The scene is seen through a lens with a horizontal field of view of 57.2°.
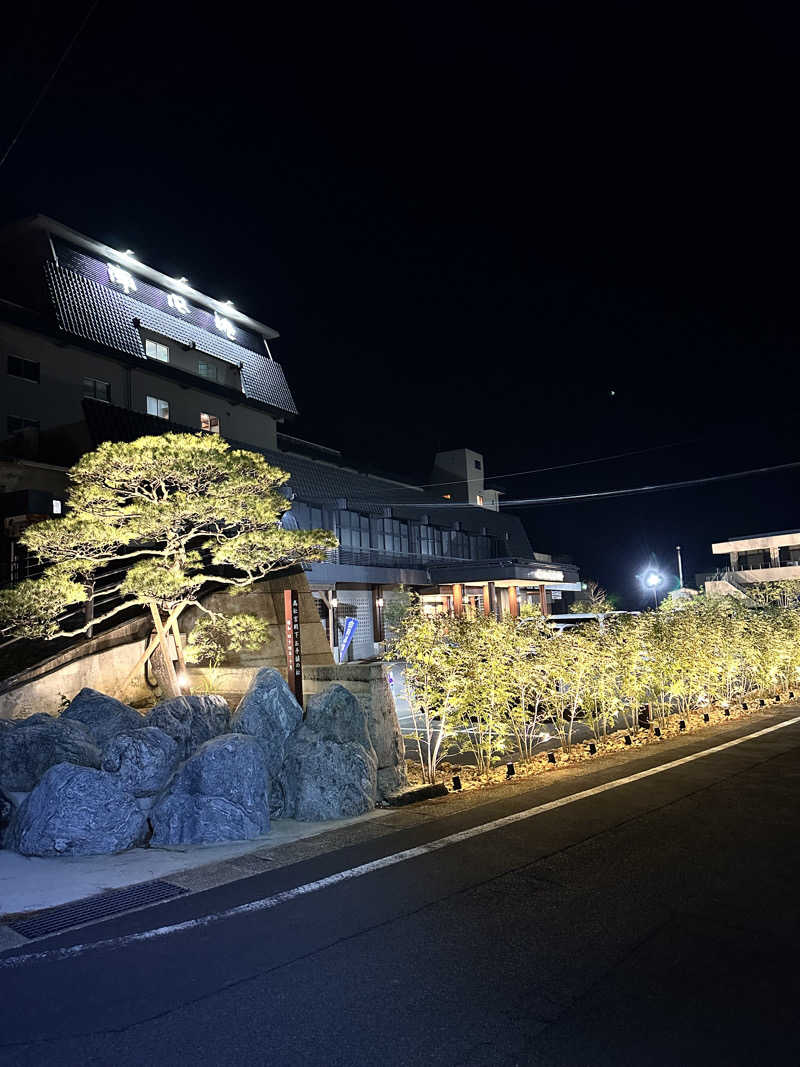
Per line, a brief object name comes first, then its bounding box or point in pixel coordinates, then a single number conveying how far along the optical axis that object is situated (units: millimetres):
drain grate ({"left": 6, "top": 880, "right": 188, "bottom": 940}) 5340
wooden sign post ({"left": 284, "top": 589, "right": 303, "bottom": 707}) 11953
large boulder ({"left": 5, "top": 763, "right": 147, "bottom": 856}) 7051
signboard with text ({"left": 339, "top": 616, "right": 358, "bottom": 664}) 24431
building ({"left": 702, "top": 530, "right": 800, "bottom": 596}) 51225
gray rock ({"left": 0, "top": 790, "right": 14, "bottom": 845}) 7613
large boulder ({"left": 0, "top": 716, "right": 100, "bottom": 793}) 8250
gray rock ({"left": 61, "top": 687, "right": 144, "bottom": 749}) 9773
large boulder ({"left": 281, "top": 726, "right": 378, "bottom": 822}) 8102
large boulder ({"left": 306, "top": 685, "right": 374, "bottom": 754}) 8992
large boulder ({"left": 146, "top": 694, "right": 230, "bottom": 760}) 9406
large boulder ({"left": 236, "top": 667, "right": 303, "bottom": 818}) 8859
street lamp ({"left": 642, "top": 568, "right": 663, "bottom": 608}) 58719
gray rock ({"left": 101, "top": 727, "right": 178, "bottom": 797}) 7875
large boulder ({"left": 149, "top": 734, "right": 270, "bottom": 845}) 7387
